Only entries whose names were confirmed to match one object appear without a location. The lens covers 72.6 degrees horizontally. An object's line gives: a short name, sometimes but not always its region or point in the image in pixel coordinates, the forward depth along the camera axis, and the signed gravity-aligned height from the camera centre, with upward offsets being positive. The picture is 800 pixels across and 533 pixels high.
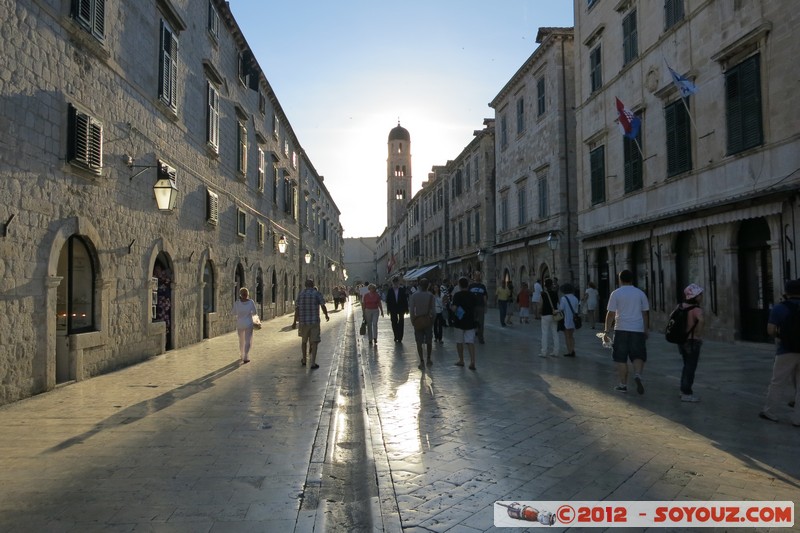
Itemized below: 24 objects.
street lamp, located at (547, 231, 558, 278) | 21.33 +1.88
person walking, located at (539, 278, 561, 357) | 11.08 -0.52
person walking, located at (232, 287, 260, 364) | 10.85 -0.55
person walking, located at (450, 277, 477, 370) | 9.88 -0.46
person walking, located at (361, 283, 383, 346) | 14.57 -0.50
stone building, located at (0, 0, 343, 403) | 7.46 +2.07
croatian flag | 15.73 +4.82
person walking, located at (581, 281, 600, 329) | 17.67 -0.37
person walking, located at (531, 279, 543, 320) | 16.73 -0.68
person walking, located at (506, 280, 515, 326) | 20.34 -1.10
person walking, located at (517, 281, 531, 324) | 20.53 -0.52
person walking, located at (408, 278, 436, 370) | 10.75 -0.43
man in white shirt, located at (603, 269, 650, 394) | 7.38 -0.50
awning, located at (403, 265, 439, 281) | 46.47 +1.67
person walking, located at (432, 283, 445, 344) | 15.05 -0.87
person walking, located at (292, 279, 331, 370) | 10.55 -0.55
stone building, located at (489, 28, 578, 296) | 22.95 +5.69
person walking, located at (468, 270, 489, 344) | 13.21 -0.22
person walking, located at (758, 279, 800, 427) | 5.92 -0.68
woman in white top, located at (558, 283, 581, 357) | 11.05 -0.35
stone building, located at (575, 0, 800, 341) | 11.33 +3.42
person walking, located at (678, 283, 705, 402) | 6.96 -0.65
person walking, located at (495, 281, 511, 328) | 19.56 -0.34
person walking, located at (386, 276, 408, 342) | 14.61 -0.39
